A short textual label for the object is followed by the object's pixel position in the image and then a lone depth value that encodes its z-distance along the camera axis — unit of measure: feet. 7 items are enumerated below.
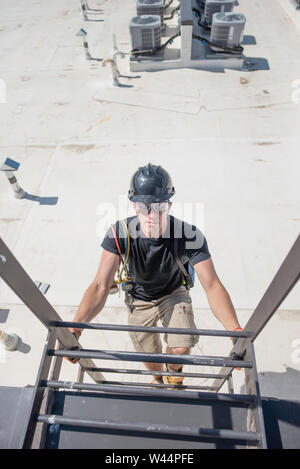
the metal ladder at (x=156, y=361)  4.23
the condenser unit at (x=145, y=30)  27.04
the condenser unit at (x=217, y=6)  30.36
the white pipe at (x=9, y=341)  11.41
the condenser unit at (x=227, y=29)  26.71
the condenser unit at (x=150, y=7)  30.45
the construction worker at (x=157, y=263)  8.37
